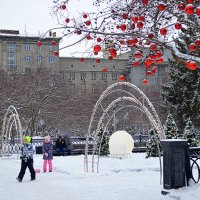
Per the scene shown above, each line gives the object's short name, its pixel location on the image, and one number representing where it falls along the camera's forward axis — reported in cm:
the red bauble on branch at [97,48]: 660
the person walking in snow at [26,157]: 1349
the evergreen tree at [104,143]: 2192
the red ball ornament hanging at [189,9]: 544
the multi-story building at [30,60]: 7843
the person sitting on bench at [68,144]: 2635
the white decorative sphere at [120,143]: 2012
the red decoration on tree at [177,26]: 605
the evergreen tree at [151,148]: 2023
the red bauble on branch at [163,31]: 594
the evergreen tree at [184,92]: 3177
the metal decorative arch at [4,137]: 2146
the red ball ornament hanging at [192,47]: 612
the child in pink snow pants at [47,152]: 1610
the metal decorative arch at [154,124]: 1400
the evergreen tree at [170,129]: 2066
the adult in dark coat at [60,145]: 2606
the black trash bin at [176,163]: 931
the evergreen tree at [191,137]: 2094
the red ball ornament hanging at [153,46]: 637
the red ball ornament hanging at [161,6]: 589
